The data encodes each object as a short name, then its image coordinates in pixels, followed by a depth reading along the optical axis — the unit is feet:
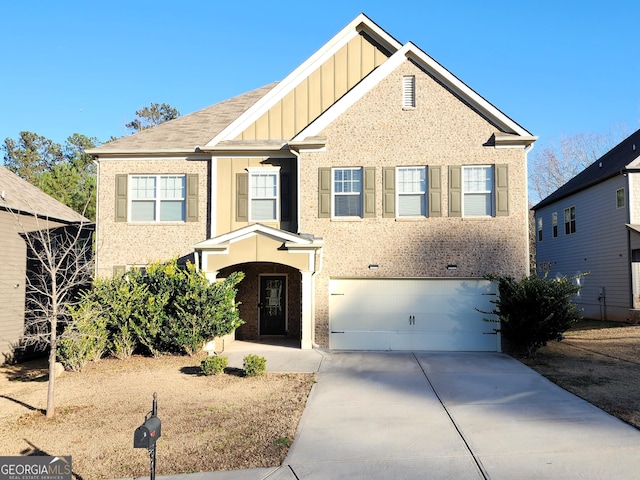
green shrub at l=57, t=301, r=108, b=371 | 36.32
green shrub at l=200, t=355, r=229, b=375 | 33.55
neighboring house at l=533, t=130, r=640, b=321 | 59.72
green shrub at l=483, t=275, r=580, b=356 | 37.73
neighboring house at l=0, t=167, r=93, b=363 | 44.68
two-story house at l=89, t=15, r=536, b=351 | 43.42
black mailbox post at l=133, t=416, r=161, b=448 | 14.92
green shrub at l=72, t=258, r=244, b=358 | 39.60
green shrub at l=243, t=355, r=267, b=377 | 33.14
